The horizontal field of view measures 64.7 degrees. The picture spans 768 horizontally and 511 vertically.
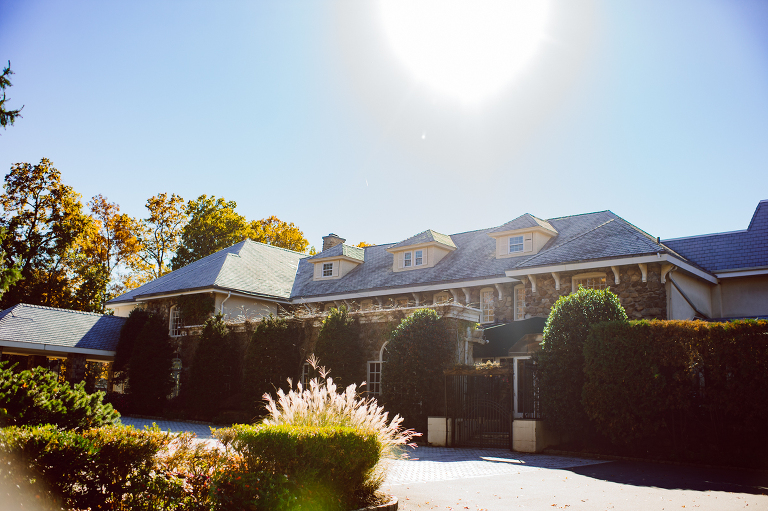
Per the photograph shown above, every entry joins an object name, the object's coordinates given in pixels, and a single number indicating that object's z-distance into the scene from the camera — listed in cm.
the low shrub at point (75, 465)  574
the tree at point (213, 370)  2234
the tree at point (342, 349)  1902
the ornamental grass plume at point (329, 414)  846
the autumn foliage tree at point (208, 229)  3841
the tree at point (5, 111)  942
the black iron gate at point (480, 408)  1490
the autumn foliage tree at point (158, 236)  3903
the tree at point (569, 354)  1382
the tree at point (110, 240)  3569
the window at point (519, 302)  2125
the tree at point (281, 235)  4412
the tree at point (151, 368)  2427
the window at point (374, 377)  1927
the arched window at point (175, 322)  2659
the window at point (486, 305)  2188
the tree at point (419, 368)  1628
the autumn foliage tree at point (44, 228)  3081
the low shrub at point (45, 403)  729
